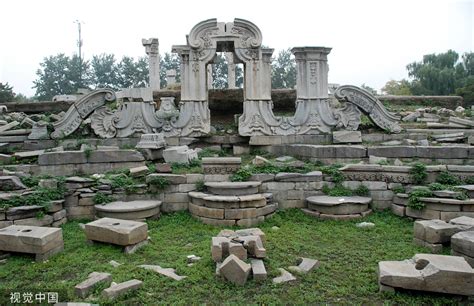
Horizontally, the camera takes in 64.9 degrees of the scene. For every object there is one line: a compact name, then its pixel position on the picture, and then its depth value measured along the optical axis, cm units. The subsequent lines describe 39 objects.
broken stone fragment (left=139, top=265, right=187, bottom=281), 454
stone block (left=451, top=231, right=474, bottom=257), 454
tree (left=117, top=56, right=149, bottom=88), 3916
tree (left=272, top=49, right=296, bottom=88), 3638
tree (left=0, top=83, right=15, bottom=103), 2723
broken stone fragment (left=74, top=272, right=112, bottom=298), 404
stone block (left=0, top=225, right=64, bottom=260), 507
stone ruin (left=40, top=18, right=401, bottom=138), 908
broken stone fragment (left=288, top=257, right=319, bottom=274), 465
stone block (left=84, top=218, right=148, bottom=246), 533
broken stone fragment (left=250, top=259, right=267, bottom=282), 438
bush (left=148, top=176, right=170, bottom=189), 722
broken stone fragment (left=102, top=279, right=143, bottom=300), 396
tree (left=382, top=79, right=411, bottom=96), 3339
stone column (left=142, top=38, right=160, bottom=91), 1666
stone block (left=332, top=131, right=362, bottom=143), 894
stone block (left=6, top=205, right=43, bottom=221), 608
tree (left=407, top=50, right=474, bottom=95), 3534
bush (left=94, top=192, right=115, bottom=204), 705
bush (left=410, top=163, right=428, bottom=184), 695
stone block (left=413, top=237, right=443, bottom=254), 523
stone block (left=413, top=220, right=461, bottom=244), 525
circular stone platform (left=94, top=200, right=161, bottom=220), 663
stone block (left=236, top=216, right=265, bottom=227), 664
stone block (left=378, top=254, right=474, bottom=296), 382
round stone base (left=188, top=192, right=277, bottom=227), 664
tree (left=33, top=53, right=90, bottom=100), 3962
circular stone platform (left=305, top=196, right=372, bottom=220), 687
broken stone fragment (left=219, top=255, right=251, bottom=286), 427
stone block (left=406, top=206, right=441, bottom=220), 636
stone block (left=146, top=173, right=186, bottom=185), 726
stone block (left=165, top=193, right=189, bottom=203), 733
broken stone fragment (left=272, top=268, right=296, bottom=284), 438
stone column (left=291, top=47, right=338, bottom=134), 927
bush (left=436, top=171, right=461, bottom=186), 686
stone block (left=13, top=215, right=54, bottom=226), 615
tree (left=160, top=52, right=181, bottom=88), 4288
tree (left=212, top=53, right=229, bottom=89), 3528
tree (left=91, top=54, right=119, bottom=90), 4084
